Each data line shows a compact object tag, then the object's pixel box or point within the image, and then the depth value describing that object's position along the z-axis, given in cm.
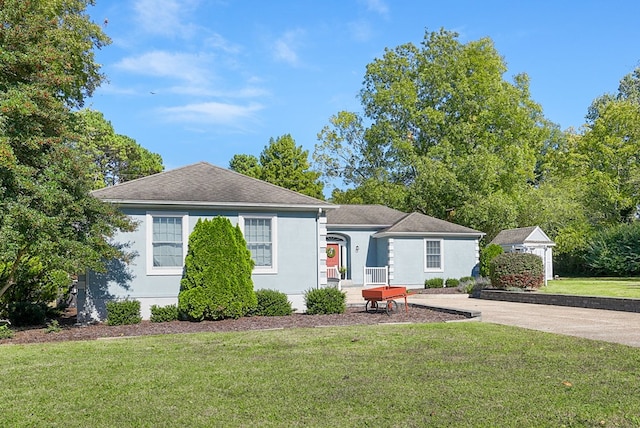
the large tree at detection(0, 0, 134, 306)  1088
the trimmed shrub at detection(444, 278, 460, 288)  2727
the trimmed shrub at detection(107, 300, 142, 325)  1350
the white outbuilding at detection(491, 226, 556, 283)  3044
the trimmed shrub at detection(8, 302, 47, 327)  1445
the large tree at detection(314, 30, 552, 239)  3462
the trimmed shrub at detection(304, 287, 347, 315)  1513
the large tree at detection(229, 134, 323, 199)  4466
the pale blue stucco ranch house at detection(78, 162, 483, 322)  1471
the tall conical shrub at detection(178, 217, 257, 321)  1370
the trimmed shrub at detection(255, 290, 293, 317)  1472
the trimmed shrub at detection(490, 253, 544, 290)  2164
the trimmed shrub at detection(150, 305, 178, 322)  1404
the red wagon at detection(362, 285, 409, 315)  1446
